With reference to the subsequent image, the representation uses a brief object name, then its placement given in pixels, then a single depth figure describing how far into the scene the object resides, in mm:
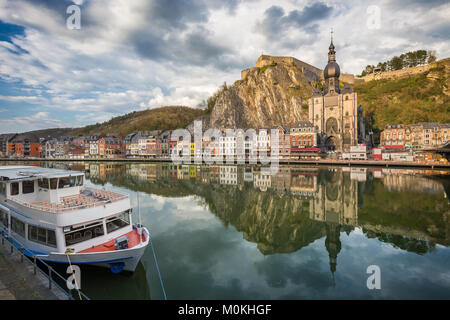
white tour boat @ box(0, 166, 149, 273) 9422
